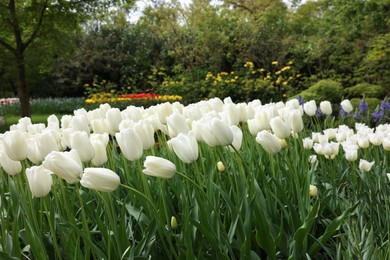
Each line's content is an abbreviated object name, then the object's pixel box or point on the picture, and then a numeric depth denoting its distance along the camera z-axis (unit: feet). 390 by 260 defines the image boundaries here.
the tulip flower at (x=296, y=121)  5.81
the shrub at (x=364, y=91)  27.27
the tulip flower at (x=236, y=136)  5.15
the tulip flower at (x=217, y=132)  4.50
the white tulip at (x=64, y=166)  3.94
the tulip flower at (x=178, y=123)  5.65
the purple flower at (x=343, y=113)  13.71
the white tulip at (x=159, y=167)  4.07
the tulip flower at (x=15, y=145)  4.39
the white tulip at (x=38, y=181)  4.28
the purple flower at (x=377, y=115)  12.79
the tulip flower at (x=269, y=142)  4.96
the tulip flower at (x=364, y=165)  5.50
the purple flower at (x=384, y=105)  14.01
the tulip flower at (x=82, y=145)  4.64
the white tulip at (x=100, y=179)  3.79
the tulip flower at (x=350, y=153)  5.87
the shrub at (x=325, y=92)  25.59
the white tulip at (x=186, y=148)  4.56
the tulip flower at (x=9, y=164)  4.73
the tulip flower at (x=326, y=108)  9.01
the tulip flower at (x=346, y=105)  9.64
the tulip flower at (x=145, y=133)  5.00
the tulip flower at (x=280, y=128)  5.48
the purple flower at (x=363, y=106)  13.38
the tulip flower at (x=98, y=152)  5.15
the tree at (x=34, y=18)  29.66
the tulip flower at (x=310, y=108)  8.35
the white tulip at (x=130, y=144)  4.49
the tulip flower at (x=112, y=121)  6.59
